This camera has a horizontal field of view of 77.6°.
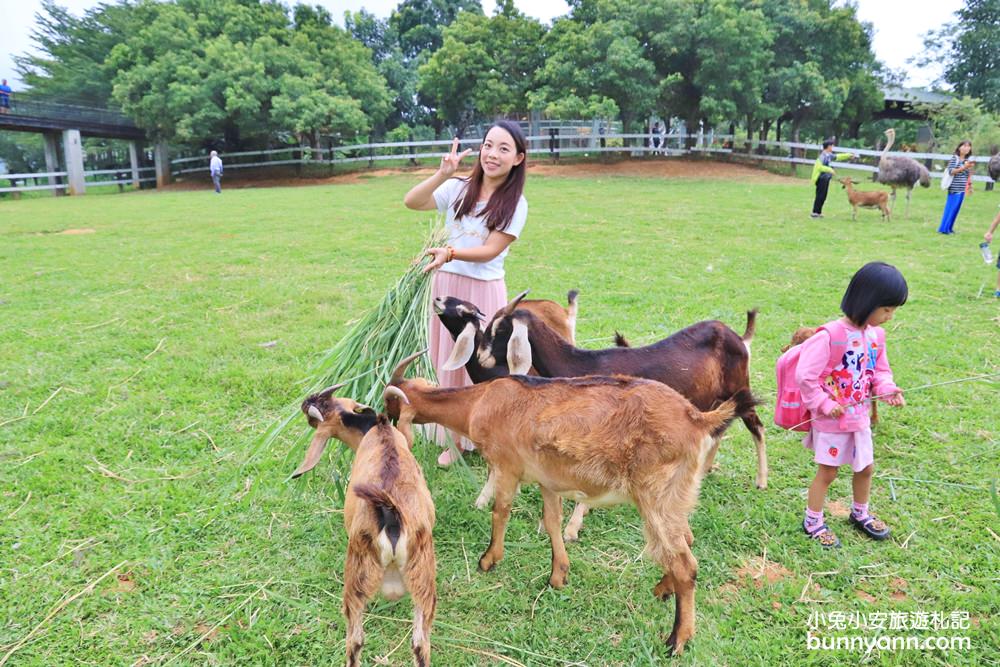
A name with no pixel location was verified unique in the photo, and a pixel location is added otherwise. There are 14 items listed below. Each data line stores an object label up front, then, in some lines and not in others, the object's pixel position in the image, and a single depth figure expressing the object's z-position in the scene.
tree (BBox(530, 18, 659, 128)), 22.17
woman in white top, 3.60
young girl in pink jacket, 3.08
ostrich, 13.32
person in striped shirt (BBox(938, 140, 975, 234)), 11.05
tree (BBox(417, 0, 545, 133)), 26.59
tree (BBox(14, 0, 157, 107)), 32.88
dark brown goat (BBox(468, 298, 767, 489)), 3.46
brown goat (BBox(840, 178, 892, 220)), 12.68
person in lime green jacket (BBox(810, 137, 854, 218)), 12.86
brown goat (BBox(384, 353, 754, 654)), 2.63
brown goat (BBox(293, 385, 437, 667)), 2.37
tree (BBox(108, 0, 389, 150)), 24.25
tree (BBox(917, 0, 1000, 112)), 28.12
